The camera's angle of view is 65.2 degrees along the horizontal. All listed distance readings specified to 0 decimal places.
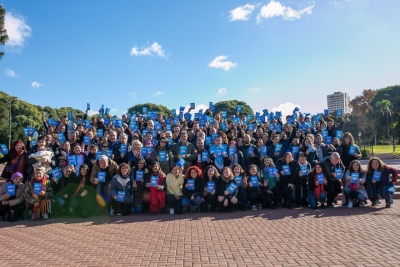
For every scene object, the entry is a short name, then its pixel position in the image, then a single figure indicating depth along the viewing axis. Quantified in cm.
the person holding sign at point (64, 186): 930
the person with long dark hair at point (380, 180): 961
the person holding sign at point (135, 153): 1029
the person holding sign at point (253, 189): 962
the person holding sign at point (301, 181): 990
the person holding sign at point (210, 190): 940
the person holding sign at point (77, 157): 978
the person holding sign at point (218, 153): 1038
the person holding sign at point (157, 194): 941
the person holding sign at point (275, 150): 1090
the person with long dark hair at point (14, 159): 980
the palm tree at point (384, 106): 5512
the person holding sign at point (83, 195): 905
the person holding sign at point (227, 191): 937
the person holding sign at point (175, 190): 938
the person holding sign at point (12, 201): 867
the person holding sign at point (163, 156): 1011
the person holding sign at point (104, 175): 937
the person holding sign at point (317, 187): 958
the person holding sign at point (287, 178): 984
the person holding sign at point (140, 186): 952
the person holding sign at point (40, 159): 956
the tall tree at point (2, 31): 2322
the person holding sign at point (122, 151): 1034
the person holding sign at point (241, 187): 956
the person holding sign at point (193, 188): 945
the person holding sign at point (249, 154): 1084
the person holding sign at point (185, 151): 1028
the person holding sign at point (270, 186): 973
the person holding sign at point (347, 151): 1048
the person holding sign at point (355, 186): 962
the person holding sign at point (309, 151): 1056
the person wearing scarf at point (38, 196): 873
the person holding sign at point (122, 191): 915
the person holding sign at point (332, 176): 979
